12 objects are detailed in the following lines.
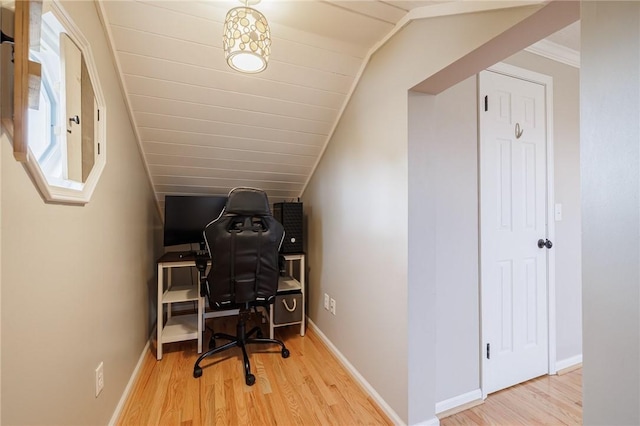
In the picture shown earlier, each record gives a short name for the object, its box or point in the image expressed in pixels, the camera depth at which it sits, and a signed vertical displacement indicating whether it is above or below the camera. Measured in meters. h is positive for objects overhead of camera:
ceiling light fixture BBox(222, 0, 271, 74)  1.10 +0.76
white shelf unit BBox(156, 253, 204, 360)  2.05 -0.85
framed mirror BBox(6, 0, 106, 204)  0.66 +0.37
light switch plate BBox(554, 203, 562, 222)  1.93 +0.04
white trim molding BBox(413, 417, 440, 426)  1.37 -1.07
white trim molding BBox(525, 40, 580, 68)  1.85 +1.18
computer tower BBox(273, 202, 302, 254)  2.49 -0.09
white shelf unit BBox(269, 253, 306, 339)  2.37 -0.67
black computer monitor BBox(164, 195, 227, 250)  2.40 +0.00
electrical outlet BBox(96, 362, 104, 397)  1.21 -0.76
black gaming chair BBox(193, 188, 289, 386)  1.84 -0.29
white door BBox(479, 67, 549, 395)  1.68 -0.08
